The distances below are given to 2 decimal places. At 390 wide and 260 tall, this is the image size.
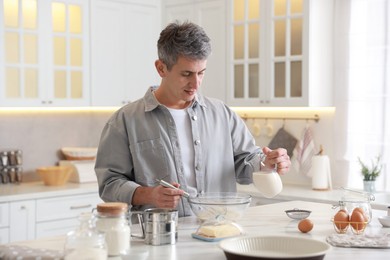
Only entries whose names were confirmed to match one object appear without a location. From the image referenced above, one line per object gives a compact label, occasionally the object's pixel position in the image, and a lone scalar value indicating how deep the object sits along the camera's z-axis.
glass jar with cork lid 2.11
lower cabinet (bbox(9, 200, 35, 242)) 4.42
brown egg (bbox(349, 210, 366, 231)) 2.41
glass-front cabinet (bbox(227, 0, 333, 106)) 4.67
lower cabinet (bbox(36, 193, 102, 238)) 4.59
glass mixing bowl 2.37
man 2.74
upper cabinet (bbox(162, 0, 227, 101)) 5.25
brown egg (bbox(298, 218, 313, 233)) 2.48
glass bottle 1.92
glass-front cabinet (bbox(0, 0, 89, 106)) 4.74
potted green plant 4.50
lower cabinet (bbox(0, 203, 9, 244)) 4.36
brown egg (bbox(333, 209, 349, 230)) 2.43
